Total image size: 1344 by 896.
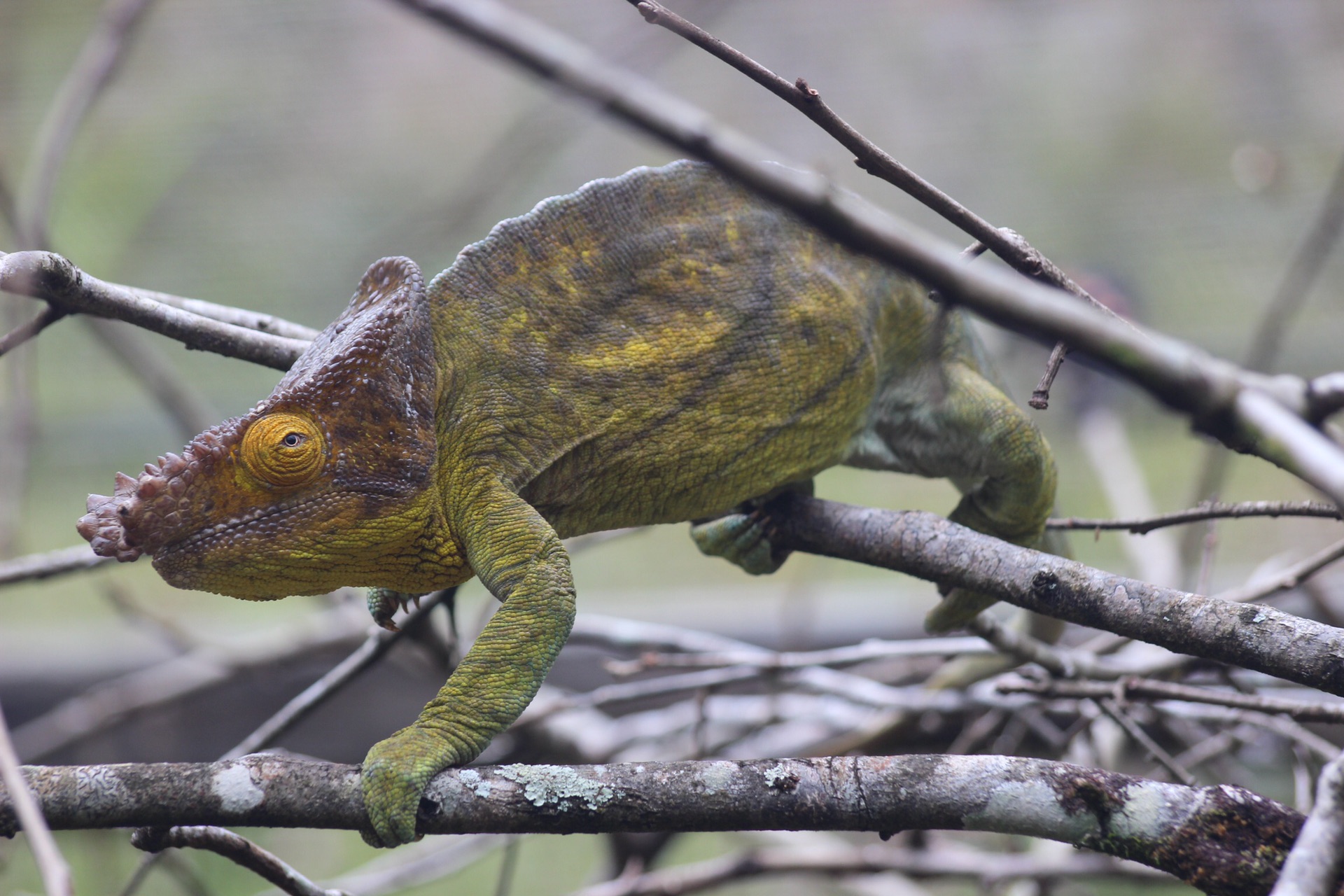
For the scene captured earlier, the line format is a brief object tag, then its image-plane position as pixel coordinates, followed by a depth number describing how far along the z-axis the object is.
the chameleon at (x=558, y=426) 2.01
